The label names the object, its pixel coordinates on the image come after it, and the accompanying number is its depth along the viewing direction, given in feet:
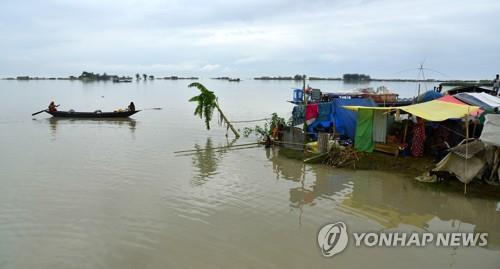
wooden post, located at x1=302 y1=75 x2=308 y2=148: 49.05
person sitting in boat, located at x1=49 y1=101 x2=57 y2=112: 83.06
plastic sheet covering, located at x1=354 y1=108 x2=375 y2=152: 41.86
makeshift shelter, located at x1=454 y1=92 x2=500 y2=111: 38.14
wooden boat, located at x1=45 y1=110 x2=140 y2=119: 80.12
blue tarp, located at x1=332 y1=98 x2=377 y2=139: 47.44
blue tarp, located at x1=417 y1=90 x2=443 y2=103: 51.03
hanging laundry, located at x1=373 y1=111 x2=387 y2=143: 40.88
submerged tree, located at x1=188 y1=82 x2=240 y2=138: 58.44
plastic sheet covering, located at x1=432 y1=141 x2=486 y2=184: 31.22
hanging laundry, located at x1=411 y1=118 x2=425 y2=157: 38.91
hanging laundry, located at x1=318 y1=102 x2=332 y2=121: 49.60
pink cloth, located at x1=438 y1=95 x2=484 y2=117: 36.58
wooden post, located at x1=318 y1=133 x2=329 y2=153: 42.00
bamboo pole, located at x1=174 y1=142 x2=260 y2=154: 49.39
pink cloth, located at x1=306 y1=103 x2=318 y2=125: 50.57
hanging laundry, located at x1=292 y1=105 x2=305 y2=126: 56.29
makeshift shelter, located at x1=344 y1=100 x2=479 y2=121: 34.06
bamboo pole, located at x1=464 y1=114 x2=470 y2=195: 30.50
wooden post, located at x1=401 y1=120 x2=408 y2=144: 40.52
